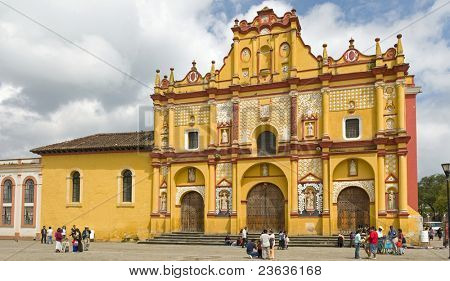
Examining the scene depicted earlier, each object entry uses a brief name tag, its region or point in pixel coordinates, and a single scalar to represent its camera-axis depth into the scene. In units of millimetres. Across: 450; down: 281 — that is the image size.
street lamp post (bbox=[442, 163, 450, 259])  22172
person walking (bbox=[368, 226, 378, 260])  21562
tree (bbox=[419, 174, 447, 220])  70500
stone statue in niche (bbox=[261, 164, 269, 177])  32875
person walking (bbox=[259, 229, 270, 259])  21375
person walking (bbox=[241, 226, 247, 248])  29656
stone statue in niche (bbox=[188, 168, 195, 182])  34781
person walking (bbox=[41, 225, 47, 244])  34750
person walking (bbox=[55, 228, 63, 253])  25984
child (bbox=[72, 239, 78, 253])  26364
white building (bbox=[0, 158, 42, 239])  38250
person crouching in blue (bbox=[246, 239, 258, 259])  21969
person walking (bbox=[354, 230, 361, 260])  21969
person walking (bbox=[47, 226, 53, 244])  33888
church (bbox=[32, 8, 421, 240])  30375
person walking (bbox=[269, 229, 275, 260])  21516
